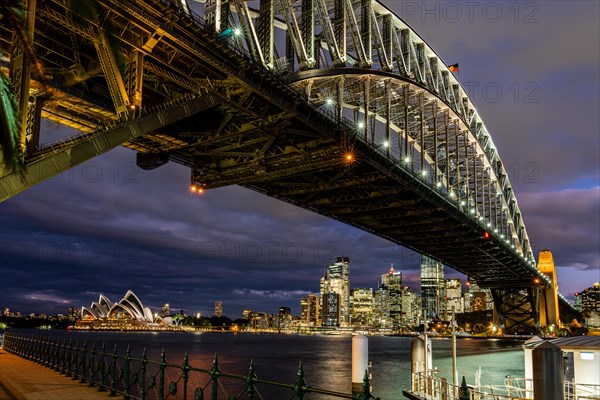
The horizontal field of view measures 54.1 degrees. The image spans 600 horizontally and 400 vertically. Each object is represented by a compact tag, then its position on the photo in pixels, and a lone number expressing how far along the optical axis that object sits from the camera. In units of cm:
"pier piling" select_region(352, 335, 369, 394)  2855
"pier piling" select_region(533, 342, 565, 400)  1035
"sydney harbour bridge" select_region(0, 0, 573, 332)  1823
